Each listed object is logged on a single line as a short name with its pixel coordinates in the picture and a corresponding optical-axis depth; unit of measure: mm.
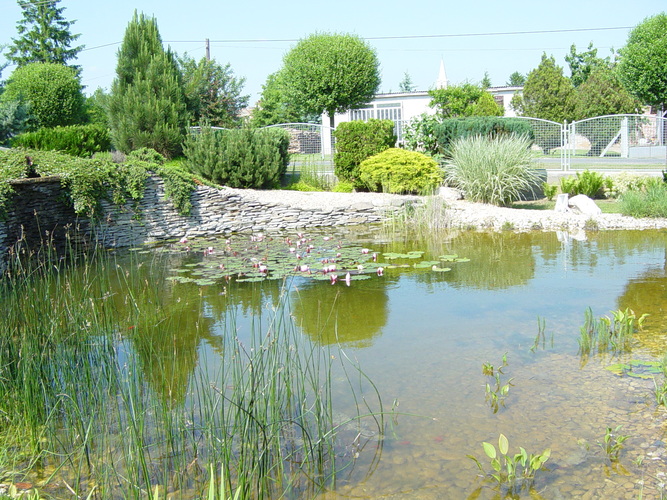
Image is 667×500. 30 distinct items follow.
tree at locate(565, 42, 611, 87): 33594
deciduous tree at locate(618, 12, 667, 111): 22125
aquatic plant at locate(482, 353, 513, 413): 3765
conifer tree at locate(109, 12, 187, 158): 13339
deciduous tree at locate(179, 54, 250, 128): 25481
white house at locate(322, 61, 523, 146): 28109
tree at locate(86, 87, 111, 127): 23766
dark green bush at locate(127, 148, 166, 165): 10766
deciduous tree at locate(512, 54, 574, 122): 24016
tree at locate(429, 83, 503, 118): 19031
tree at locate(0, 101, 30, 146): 18656
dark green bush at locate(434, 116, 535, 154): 13195
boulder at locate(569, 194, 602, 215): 10539
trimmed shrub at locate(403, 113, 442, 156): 14172
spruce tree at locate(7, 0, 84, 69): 31875
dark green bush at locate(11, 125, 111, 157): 14352
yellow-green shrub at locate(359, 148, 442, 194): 11961
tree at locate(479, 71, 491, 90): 36162
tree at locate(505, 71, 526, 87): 42656
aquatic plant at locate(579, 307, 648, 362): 4582
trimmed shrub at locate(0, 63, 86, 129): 21328
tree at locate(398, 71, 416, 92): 48531
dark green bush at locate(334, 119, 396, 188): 13336
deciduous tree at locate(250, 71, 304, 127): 29438
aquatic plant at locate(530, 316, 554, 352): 4656
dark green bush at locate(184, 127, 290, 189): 12078
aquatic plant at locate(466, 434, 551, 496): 2894
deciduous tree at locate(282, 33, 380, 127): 20547
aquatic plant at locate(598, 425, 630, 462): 3117
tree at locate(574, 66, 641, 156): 24812
